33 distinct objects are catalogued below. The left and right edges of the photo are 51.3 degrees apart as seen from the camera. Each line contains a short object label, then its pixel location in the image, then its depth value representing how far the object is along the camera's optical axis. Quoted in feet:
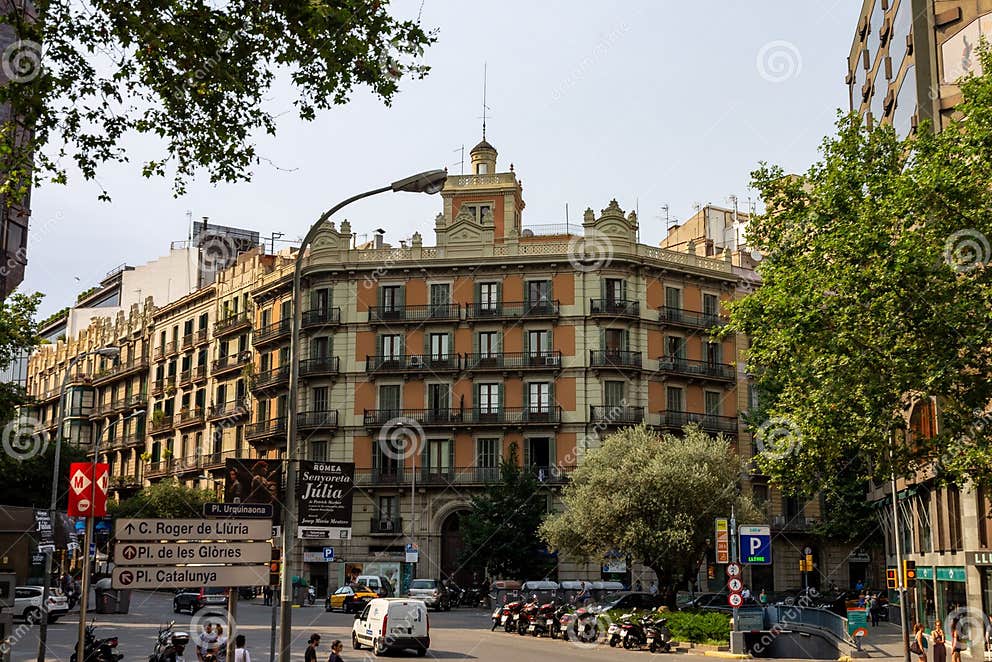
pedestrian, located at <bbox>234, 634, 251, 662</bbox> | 62.39
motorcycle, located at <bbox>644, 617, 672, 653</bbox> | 104.32
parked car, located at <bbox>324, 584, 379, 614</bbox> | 149.69
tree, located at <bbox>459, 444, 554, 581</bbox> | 174.60
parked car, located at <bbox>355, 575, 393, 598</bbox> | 152.25
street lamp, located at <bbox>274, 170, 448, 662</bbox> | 54.34
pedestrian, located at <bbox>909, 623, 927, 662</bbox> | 81.20
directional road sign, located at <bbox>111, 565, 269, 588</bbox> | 40.75
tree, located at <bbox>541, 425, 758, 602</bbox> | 128.77
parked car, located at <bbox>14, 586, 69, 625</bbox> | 124.36
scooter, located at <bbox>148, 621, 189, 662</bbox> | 66.03
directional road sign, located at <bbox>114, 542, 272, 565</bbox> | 40.96
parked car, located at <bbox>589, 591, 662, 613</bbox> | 122.62
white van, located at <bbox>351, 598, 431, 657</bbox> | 90.07
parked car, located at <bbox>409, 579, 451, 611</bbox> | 159.22
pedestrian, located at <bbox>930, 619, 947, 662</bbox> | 76.95
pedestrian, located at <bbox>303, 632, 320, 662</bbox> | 65.92
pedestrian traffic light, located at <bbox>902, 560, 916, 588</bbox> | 101.19
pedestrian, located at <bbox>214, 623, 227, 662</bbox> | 69.56
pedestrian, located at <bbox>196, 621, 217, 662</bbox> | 70.54
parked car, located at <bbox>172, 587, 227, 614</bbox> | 135.30
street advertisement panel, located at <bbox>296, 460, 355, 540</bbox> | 55.47
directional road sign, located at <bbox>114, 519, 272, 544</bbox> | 41.22
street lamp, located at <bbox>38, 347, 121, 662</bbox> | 80.33
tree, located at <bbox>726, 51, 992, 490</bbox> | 75.15
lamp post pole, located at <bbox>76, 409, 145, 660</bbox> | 39.84
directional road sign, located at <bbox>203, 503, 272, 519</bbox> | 49.78
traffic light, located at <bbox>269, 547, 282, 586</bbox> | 59.39
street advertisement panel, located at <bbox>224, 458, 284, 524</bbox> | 55.11
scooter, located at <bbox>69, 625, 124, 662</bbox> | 71.36
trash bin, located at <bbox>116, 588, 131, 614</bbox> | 143.13
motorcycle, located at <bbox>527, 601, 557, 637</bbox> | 118.91
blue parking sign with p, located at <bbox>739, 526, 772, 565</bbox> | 94.79
